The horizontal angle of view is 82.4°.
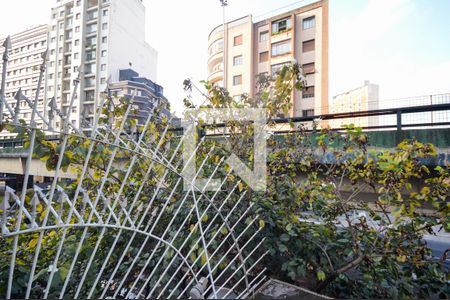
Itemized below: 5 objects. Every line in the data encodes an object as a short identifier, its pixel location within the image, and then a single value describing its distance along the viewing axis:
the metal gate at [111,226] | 1.36
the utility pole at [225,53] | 30.25
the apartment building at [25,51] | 43.41
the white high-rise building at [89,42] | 38.94
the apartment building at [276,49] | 24.97
